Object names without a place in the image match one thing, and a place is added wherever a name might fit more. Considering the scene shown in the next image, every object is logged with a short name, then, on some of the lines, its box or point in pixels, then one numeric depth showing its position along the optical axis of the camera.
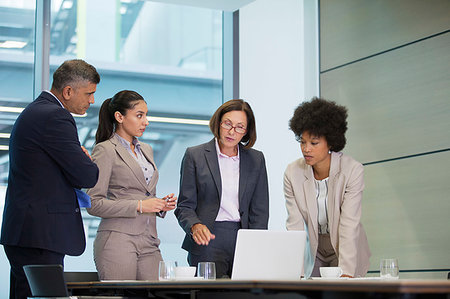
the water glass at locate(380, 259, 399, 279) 2.87
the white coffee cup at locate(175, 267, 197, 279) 2.88
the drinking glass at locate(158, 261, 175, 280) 2.78
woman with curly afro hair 3.70
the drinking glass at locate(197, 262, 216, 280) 2.81
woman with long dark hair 3.45
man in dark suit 3.12
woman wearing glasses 3.71
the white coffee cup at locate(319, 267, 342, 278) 2.93
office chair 2.64
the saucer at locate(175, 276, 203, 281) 2.75
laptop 2.56
